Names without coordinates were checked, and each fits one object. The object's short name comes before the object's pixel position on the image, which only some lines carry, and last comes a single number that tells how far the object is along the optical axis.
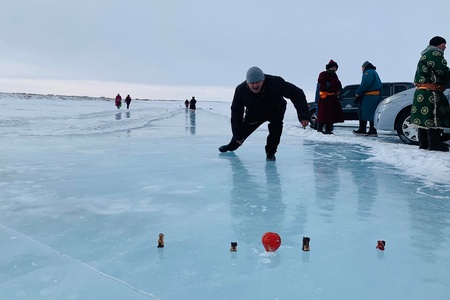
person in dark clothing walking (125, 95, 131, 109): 44.69
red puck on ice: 2.01
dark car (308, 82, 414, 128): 13.08
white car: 7.48
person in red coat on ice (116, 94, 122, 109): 42.92
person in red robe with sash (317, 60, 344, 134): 8.85
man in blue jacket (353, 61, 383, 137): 9.09
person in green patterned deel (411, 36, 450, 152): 5.65
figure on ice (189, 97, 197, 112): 34.60
